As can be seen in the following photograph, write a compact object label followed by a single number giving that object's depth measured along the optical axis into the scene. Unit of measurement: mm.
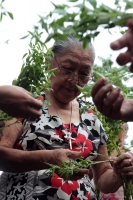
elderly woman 1860
